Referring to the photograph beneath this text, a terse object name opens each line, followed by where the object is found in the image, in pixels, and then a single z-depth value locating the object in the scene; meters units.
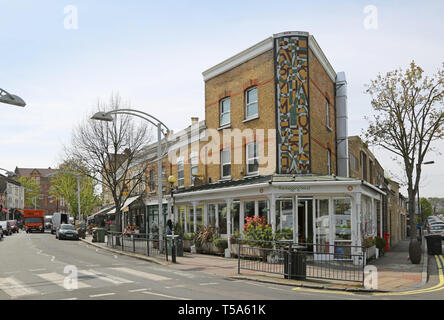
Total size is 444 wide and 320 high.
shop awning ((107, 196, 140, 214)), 37.05
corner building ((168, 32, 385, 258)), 18.17
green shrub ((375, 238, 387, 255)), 21.39
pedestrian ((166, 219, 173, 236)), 22.51
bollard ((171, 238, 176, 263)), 18.03
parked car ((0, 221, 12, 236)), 51.56
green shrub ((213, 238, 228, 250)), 20.64
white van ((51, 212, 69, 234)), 50.29
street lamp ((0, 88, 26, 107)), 11.61
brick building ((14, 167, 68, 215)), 124.12
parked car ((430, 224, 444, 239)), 38.03
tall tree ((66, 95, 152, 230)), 31.25
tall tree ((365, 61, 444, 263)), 19.44
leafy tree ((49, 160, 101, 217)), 56.56
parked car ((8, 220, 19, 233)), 60.14
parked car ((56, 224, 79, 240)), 38.38
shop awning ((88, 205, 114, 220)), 43.74
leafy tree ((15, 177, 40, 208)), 104.31
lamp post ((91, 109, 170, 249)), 20.76
